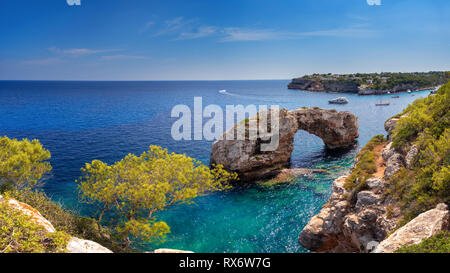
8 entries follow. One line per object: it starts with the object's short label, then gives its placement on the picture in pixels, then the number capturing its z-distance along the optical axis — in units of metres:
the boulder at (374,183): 19.33
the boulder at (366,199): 18.45
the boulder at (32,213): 14.82
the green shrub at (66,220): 20.52
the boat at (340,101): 121.81
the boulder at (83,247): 13.71
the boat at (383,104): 111.86
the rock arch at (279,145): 40.47
